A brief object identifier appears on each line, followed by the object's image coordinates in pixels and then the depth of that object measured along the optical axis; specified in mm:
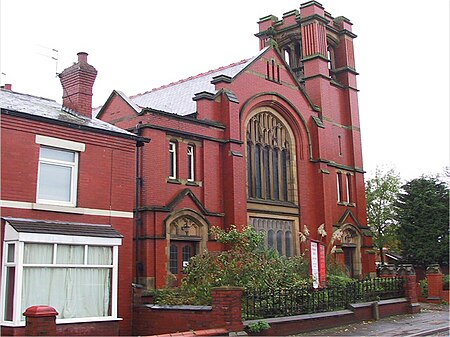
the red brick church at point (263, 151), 23984
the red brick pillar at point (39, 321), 11562
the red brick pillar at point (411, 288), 25334
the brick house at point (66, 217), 15688
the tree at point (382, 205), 45969
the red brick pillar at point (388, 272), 32188
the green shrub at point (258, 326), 15852
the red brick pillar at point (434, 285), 31547
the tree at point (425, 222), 38000
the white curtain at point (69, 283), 15633
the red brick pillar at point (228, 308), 15406
